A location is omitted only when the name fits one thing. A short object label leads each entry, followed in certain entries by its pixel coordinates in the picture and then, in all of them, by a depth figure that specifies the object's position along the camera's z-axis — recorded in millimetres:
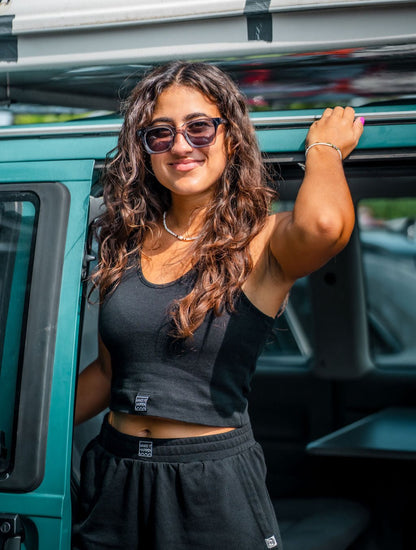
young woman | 1508
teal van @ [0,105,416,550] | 1670
